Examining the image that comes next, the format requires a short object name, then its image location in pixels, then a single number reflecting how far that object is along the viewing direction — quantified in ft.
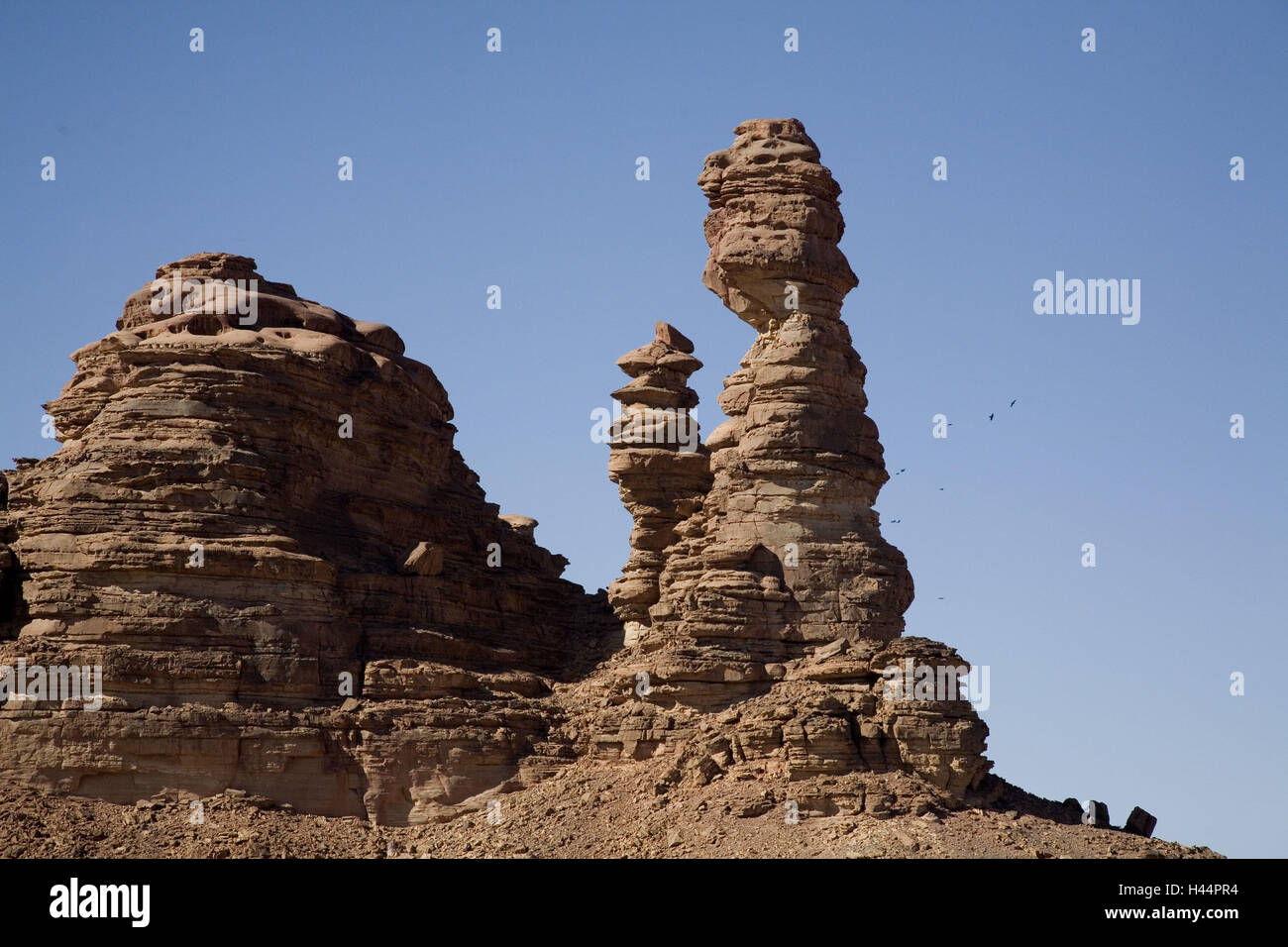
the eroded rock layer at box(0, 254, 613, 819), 249.75
